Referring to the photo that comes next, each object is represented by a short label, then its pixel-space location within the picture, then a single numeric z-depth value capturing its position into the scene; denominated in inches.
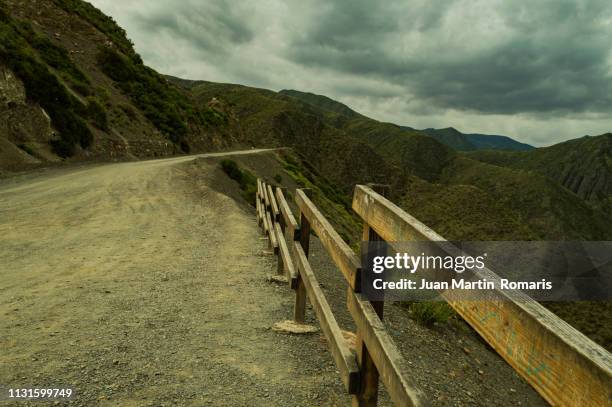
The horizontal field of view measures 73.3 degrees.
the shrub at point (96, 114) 968.3
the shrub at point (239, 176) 789.9
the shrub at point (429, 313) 270.1
